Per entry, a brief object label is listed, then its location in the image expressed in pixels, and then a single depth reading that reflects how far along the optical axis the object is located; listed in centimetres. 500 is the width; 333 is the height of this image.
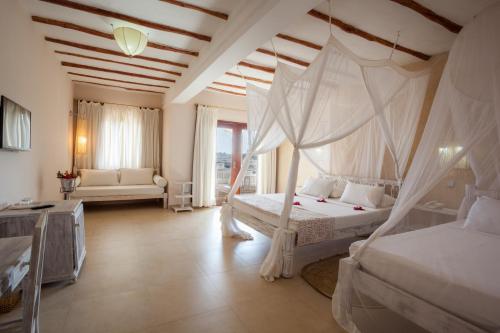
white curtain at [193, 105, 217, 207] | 583
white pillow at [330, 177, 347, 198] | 430
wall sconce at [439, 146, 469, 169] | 198
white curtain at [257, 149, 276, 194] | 662
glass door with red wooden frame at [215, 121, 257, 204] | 646
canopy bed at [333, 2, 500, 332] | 155
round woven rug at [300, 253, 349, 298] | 245
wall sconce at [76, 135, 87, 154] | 538
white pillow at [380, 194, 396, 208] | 356
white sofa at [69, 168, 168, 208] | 505
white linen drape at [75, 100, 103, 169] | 547
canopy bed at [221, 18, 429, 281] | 244
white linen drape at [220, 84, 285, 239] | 352
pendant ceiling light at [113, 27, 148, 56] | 274
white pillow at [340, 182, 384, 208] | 354
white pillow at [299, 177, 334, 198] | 433
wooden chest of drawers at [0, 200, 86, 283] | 234
